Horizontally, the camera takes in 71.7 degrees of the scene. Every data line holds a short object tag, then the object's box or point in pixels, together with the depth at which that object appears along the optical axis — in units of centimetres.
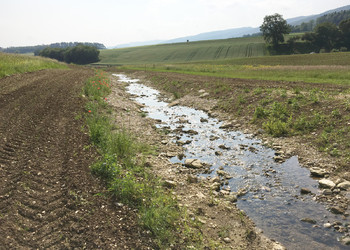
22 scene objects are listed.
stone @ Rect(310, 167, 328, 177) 948
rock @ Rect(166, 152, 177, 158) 1184
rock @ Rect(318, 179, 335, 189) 857
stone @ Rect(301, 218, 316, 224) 692
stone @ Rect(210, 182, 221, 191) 883
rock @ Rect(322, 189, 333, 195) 824
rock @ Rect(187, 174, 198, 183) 930
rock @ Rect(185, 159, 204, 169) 1059
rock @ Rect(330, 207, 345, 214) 725
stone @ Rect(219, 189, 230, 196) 853
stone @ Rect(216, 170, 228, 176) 994
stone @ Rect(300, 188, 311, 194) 844
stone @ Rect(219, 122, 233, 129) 1630
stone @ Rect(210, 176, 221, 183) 935
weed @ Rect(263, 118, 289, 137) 1366
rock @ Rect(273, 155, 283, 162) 1106
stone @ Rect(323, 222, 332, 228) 670
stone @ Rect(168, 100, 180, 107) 2341
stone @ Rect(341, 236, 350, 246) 607
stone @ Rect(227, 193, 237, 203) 813
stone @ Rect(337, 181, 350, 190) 843
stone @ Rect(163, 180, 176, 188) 870
